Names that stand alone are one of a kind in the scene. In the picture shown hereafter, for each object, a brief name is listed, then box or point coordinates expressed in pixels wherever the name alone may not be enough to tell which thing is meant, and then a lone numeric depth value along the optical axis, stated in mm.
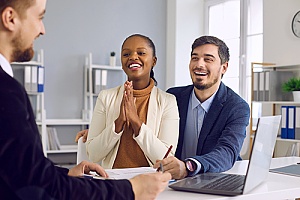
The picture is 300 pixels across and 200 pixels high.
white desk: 1354
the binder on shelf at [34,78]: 5078
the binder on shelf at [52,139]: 5338
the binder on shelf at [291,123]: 4188
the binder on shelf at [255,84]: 4617
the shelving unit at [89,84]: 5504
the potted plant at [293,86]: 4266
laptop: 1374
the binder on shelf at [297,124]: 4143
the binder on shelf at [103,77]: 5480
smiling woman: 1946
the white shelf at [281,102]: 4217
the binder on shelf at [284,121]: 4242
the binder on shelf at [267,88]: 4511
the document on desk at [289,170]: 1832
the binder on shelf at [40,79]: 5129
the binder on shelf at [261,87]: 4551
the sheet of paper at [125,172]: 1627
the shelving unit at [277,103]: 4519
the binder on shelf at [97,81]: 5457
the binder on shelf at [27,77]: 5031
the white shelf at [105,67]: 5504
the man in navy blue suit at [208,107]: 2070
